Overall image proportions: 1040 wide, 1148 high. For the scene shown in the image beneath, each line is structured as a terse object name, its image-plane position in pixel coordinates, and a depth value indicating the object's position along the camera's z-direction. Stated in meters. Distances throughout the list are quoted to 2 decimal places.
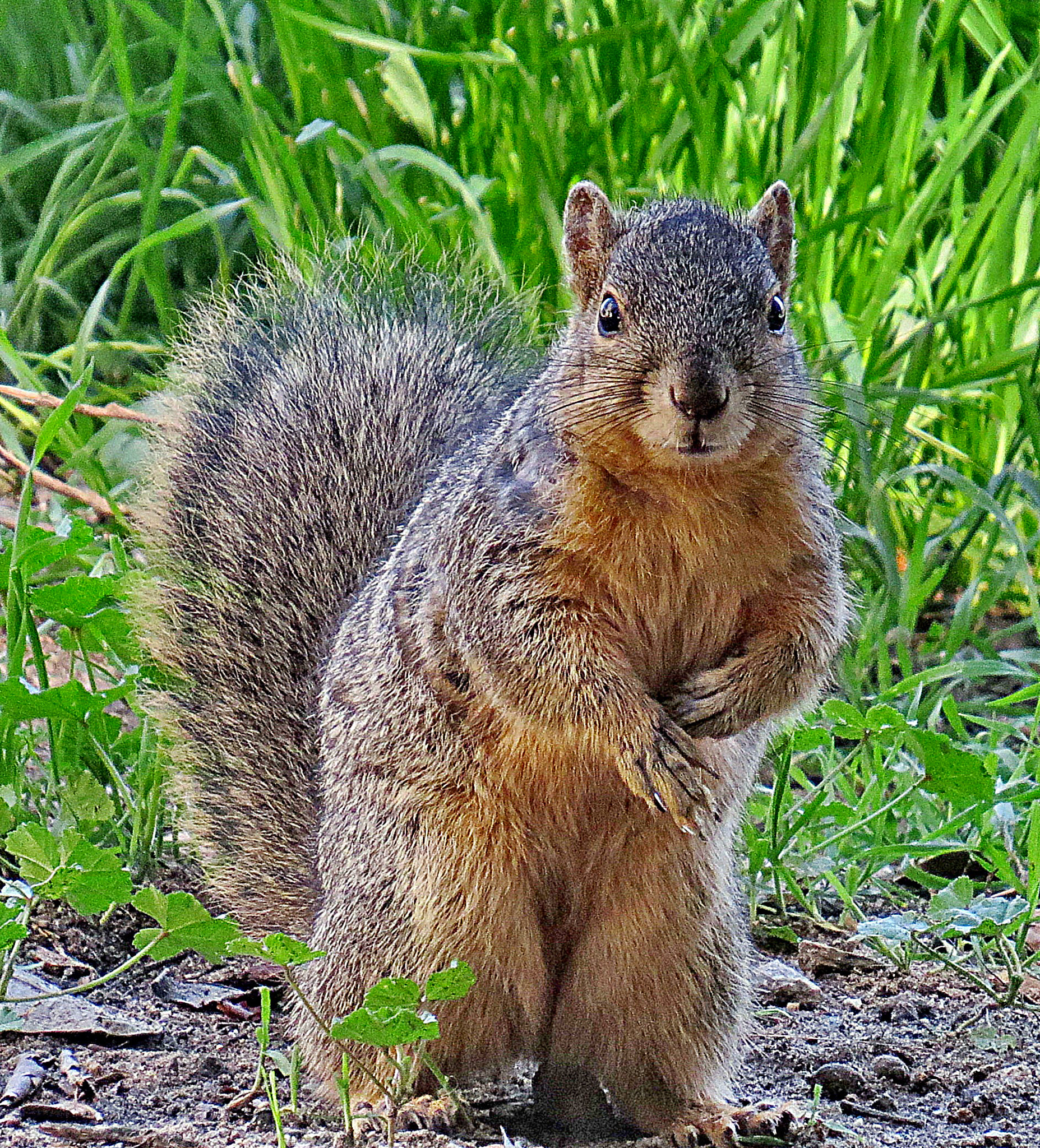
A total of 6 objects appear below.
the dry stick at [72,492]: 7.86
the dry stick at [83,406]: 7.64
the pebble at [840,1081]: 5.26
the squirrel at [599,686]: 4.63
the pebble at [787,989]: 6.06
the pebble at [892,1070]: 5.33
